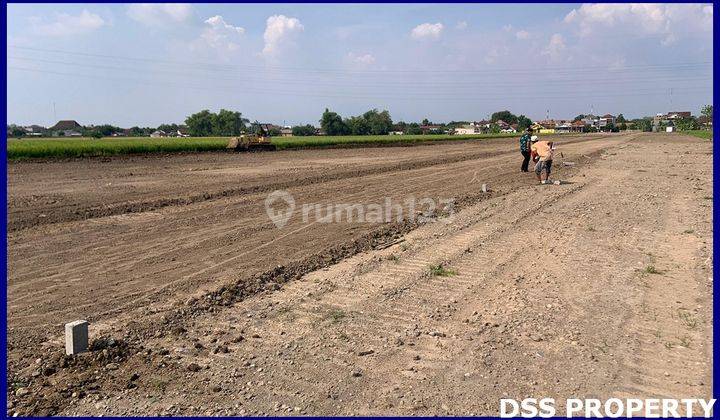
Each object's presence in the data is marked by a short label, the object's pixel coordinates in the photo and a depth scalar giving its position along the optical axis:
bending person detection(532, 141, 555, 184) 15.82
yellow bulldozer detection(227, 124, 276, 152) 37.44
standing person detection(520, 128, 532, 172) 19.02
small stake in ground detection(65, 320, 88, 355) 4.59
